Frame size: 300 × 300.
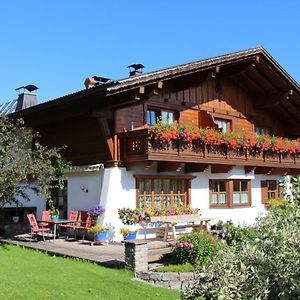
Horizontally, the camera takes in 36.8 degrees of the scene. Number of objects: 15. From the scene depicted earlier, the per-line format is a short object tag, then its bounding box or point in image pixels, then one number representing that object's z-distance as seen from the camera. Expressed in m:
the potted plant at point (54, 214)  16.23
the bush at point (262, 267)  3.90
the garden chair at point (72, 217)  14.95
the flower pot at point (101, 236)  14.48
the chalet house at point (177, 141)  14.79
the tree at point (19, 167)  12.62
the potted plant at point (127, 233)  14.60
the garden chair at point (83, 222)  14.53
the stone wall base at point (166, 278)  9.02
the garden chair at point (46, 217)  15.21
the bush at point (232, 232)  11.95
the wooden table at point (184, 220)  14.59
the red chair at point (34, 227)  13.97
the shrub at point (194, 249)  10.49
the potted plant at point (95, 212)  14.71
